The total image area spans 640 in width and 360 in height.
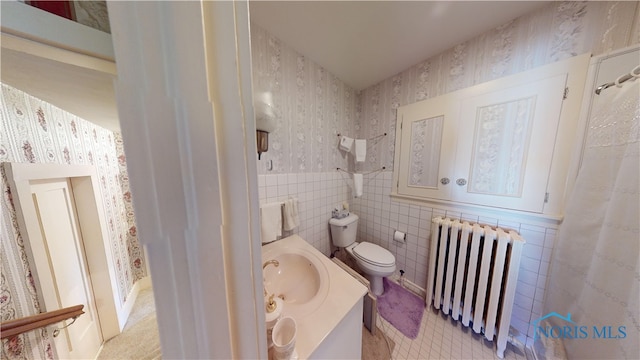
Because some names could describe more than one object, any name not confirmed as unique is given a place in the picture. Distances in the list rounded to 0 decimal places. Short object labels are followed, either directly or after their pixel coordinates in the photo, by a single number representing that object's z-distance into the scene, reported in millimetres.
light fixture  1020
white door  826
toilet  1397
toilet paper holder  1527
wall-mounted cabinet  930
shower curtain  700
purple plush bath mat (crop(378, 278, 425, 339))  1283
